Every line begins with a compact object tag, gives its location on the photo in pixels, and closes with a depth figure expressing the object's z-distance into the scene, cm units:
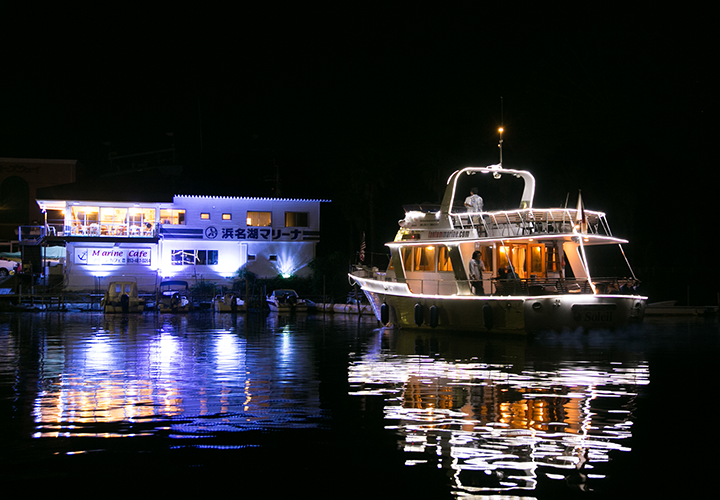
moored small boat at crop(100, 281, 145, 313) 4259
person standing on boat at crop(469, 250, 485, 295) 2488
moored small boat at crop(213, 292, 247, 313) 4469
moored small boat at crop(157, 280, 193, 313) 4359
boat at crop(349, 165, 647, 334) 2278
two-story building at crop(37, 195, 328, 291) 5075
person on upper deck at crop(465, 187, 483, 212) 2672
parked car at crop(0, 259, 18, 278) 5350
